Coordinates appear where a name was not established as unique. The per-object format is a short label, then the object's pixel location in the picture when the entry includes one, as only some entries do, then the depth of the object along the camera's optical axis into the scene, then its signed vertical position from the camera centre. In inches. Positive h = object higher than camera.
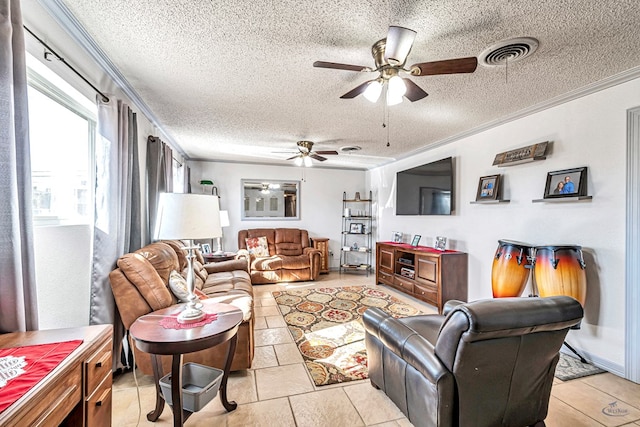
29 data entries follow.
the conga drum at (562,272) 93.3 -22.0
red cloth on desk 31.2 -20.5
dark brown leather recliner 53.2 -31.8
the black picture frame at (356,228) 261.4 -20.6
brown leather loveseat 214.5 -40.1
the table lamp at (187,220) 67.8 -3.6
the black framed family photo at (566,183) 101.5 +8.2
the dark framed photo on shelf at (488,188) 135.6 +8.6
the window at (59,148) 66.2 +14.8
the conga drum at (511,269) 109.4 -24.4
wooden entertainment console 151.3 -38.5
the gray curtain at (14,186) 45.4 +3.1
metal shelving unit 261.1 -23.6
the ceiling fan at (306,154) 173.9 +31.7
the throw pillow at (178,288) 94.1 -27.1
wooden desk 32.0 -23.7
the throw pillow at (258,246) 228.1 -32.6
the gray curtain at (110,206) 80.7 -0.4
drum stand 101.8 -33.2
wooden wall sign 115.0 +21.3
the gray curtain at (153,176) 123.3 +12.8
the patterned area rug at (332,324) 96.3 -54.5
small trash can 69.0 -45.9
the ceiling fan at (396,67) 62.9 +34.0
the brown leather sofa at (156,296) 80.4 -26.7
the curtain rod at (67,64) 57.2 +32.6
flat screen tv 166.6 +10.2
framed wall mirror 245.6 +5.3
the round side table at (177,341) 60.5 -28.9
